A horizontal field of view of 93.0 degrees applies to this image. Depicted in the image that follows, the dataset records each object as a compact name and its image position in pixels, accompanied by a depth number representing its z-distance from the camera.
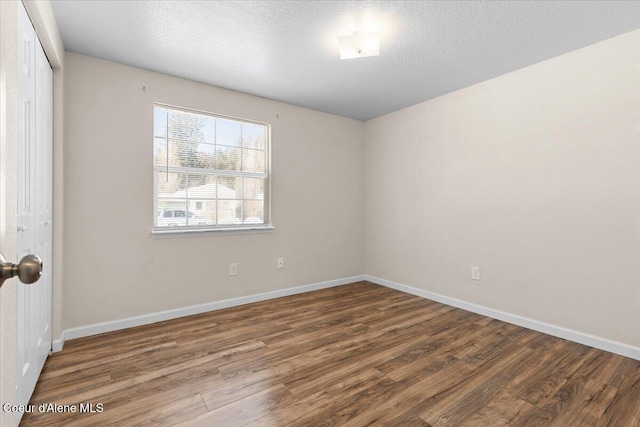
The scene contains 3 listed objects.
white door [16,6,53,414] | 1.47
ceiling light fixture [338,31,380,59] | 2.14
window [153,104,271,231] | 2.91
